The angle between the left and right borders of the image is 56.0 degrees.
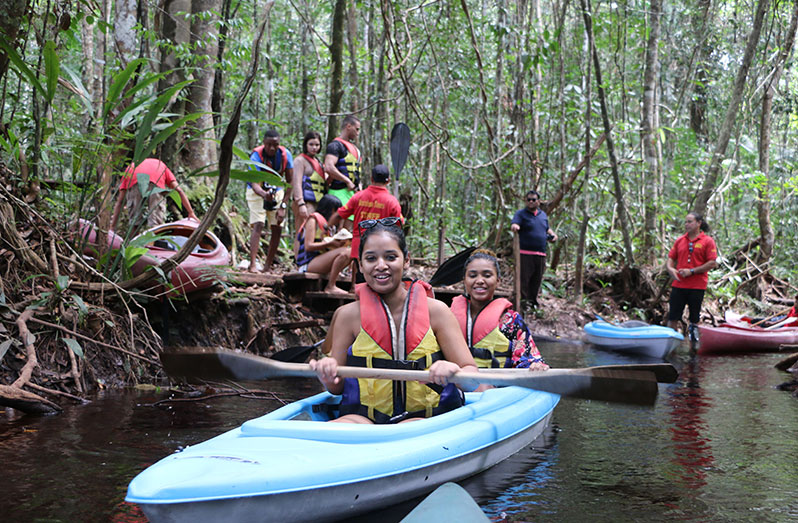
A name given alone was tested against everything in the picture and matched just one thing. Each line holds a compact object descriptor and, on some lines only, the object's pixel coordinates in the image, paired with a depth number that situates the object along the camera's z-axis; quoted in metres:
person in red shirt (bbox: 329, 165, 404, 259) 6.84
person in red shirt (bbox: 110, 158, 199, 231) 5.89
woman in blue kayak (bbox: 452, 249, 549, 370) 4.71
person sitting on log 7.58
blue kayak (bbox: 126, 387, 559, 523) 2.38
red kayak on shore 5.69
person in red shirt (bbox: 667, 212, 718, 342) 9.43
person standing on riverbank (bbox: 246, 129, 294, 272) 7.98
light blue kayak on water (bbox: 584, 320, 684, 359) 8.77
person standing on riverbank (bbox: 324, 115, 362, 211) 7.88
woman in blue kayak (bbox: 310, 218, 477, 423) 3.55
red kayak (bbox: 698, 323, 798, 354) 9.44
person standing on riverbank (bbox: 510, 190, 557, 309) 10.38
